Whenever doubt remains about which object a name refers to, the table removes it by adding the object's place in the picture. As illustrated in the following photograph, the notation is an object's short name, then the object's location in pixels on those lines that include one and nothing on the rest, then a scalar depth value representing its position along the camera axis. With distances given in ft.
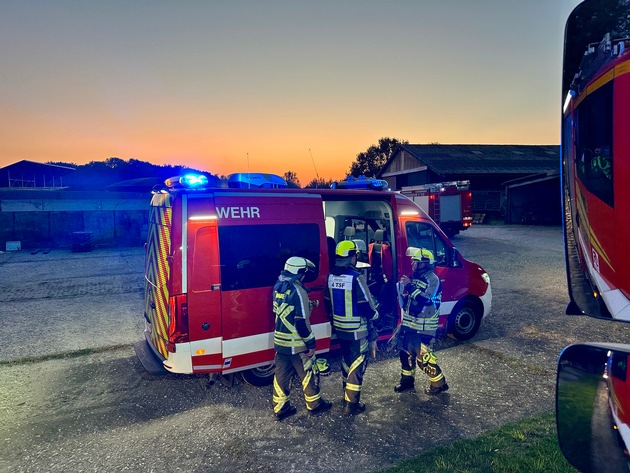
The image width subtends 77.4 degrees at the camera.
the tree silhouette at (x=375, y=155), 209.05
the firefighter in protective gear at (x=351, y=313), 15.06
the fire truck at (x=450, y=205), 73.82
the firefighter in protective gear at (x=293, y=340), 14.44
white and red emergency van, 14.12
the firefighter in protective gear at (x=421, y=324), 16.21
